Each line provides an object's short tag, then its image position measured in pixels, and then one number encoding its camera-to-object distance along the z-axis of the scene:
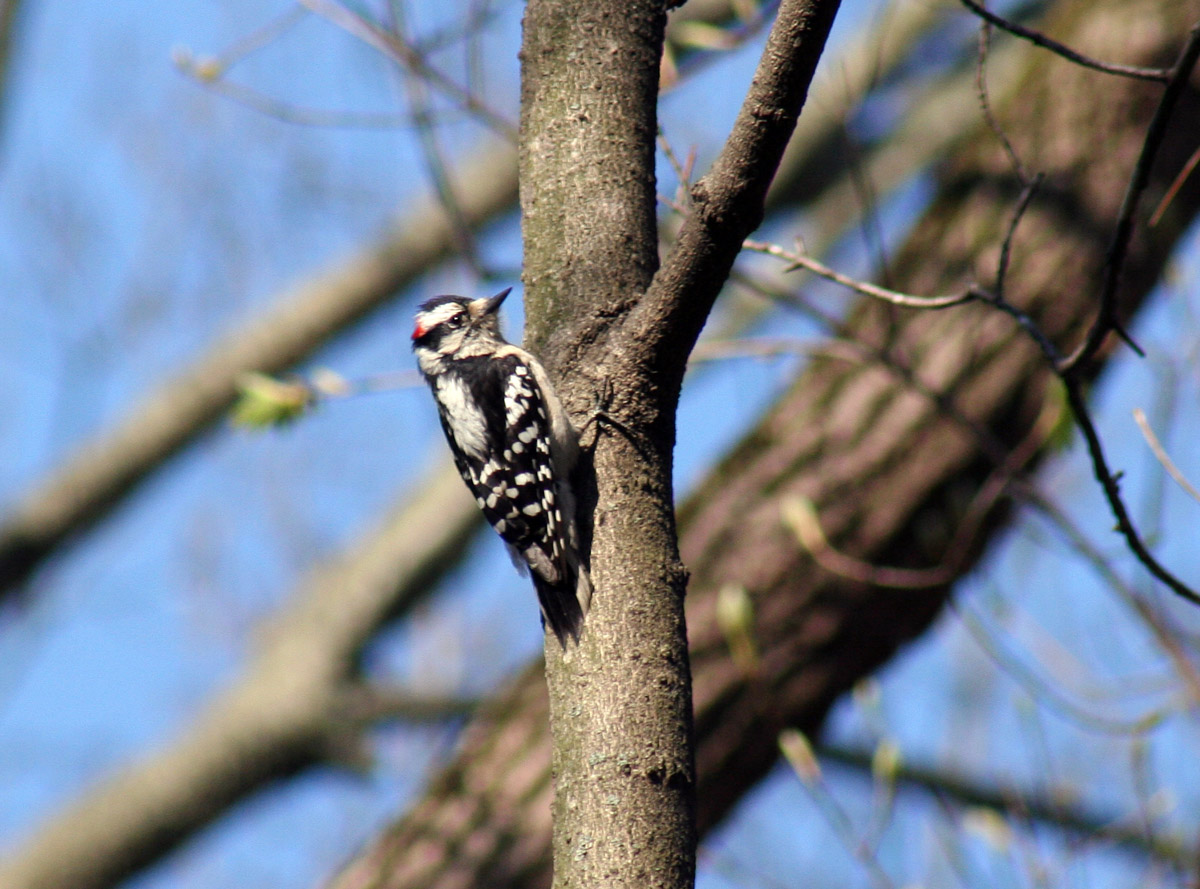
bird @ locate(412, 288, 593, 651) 5.96
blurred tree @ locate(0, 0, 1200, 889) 8.09
